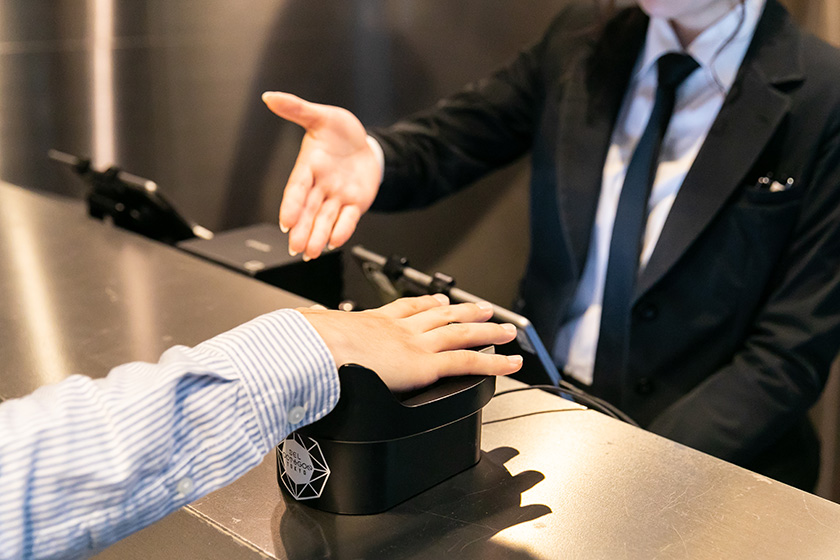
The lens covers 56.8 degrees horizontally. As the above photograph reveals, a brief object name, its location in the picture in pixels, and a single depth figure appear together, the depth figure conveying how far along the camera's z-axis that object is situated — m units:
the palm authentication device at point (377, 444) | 0.66
